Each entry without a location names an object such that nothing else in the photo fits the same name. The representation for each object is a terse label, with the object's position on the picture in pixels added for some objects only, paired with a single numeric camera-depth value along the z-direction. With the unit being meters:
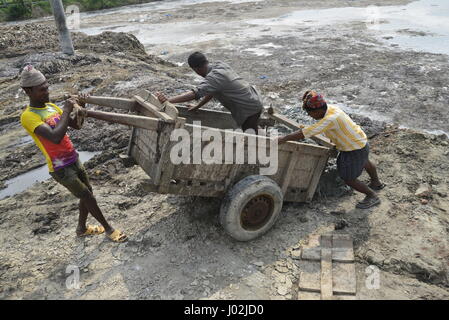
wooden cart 3.10
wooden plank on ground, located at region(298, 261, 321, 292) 3.20
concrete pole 10.11
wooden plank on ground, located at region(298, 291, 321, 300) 3.12
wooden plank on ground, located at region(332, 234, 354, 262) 3.45
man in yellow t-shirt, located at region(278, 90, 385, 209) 3.65
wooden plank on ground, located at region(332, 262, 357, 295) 3.13
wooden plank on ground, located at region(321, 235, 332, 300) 3.12
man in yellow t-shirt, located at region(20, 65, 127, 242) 3.11
